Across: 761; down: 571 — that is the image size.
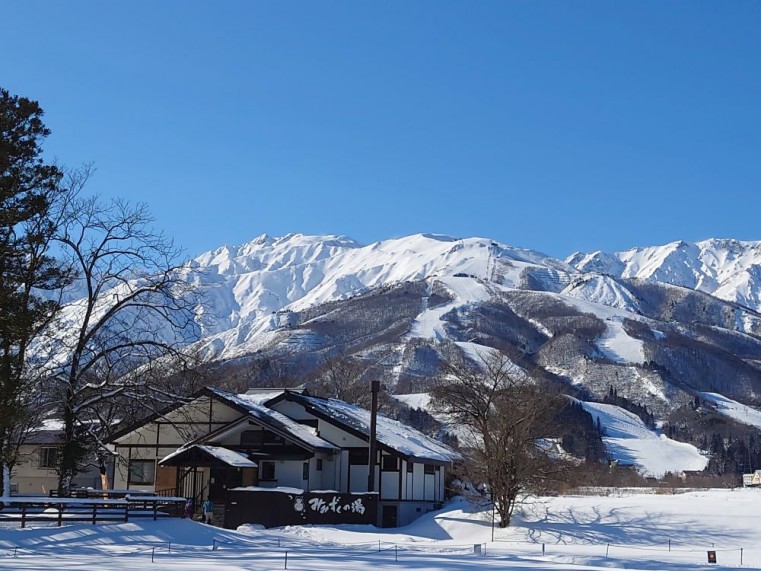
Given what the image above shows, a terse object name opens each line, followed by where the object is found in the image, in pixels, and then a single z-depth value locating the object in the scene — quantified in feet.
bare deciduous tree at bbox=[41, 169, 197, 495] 116.16
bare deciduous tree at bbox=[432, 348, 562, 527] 152.15
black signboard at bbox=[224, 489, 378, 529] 151.64
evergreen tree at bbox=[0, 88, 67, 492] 94.63
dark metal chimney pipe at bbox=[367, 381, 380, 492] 169.89
